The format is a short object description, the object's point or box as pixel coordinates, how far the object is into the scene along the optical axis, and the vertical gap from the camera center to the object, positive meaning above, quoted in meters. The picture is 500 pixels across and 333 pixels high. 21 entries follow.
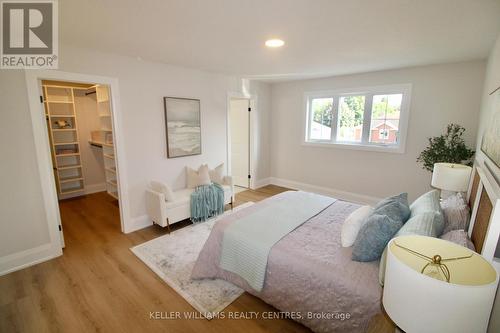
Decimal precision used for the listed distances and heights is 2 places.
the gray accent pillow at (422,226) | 1.48 -0.64
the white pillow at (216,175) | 4.02 -0.81
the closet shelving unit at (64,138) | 4.48 -0.24
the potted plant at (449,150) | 3.12 -0.28
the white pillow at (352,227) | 1.87 -0.80
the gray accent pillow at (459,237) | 1.37 -0.68
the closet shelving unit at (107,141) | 4.16 -0.27
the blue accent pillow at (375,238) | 1.61 -0.75
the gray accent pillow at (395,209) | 1.84 -0.65
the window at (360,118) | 3.91 +0.20
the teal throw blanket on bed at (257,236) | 1.90 -0.94
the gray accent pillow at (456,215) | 1.71 -0.66
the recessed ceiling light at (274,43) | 2.40 +0.89
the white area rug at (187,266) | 2.11 -1.52
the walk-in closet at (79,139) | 4.41 -0.26
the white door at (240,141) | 5.37 -0.31
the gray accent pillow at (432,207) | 1.69 -0.62
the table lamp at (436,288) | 0.73 -0.54
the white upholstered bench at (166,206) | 3.22 -1.12
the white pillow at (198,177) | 3.82 -0.81
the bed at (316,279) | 1.46 -1.05
